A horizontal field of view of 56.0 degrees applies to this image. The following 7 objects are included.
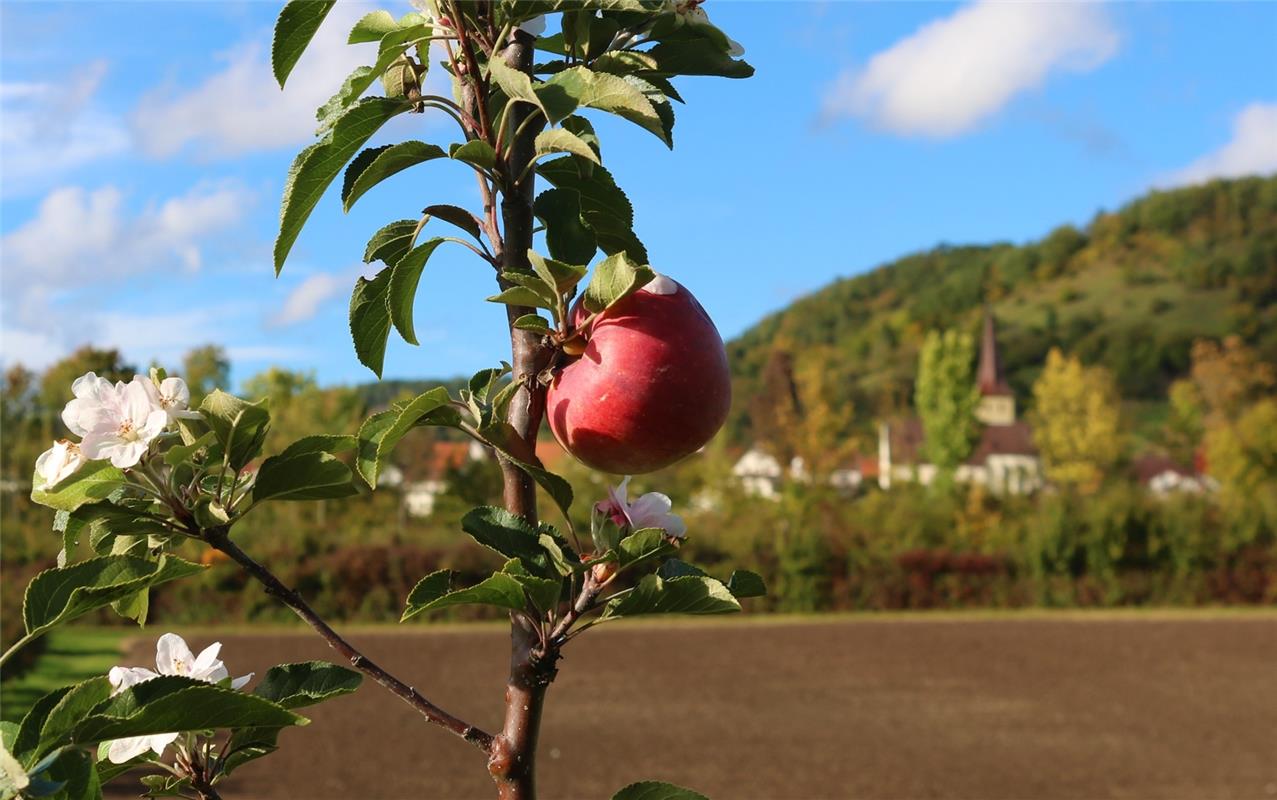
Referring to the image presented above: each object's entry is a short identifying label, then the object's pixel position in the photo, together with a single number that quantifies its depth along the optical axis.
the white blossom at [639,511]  1.09
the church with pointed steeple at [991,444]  36.00
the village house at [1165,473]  45.88
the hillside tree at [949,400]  44.94
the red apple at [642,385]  1.02
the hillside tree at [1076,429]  38.22
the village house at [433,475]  28.48
